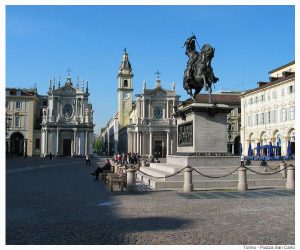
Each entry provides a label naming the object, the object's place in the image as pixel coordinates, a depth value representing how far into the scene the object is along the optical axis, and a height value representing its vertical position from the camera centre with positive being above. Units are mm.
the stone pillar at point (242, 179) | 15773 -1788
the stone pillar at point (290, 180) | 16609 -1904
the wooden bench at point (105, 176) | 20753 -2233
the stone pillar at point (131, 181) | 15672 -1850
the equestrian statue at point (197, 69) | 19469 +3537
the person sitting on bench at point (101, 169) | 23386 -2042
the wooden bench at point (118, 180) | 16263 -1895
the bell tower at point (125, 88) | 107562 +13800
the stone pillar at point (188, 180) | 15273 -1756
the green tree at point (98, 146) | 193725 -5101
